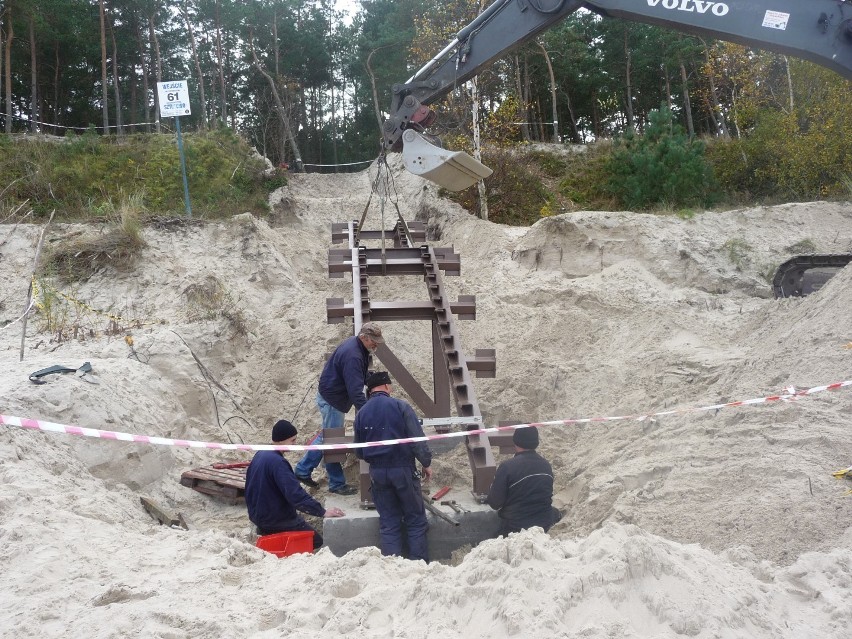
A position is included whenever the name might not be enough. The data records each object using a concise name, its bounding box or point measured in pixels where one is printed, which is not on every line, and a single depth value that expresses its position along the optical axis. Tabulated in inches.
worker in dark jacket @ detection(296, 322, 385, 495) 252.2
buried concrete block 226.1
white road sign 467.8
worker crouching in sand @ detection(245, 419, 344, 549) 218.5
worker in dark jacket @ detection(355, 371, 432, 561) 214.5
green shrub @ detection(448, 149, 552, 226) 647.1
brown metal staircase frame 246.2
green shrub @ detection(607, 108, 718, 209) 544.4
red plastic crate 211.8
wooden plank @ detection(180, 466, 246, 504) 256.1
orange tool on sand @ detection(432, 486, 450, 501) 246.6
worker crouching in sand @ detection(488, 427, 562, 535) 218.5
